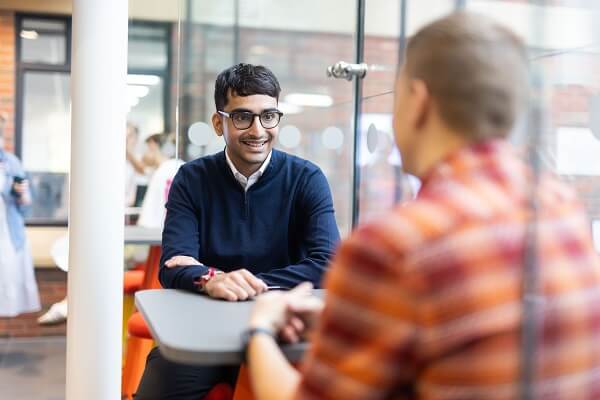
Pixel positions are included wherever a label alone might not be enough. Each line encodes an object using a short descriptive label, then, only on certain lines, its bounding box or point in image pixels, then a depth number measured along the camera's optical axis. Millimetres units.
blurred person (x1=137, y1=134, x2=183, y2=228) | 4465
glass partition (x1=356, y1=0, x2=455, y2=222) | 2650
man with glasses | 1985
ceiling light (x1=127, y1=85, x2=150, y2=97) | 5448
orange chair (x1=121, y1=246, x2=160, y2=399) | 3477
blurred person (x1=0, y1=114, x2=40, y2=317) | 4770
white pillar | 2465
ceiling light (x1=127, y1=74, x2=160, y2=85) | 5651
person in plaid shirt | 813
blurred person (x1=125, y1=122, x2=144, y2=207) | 5199
